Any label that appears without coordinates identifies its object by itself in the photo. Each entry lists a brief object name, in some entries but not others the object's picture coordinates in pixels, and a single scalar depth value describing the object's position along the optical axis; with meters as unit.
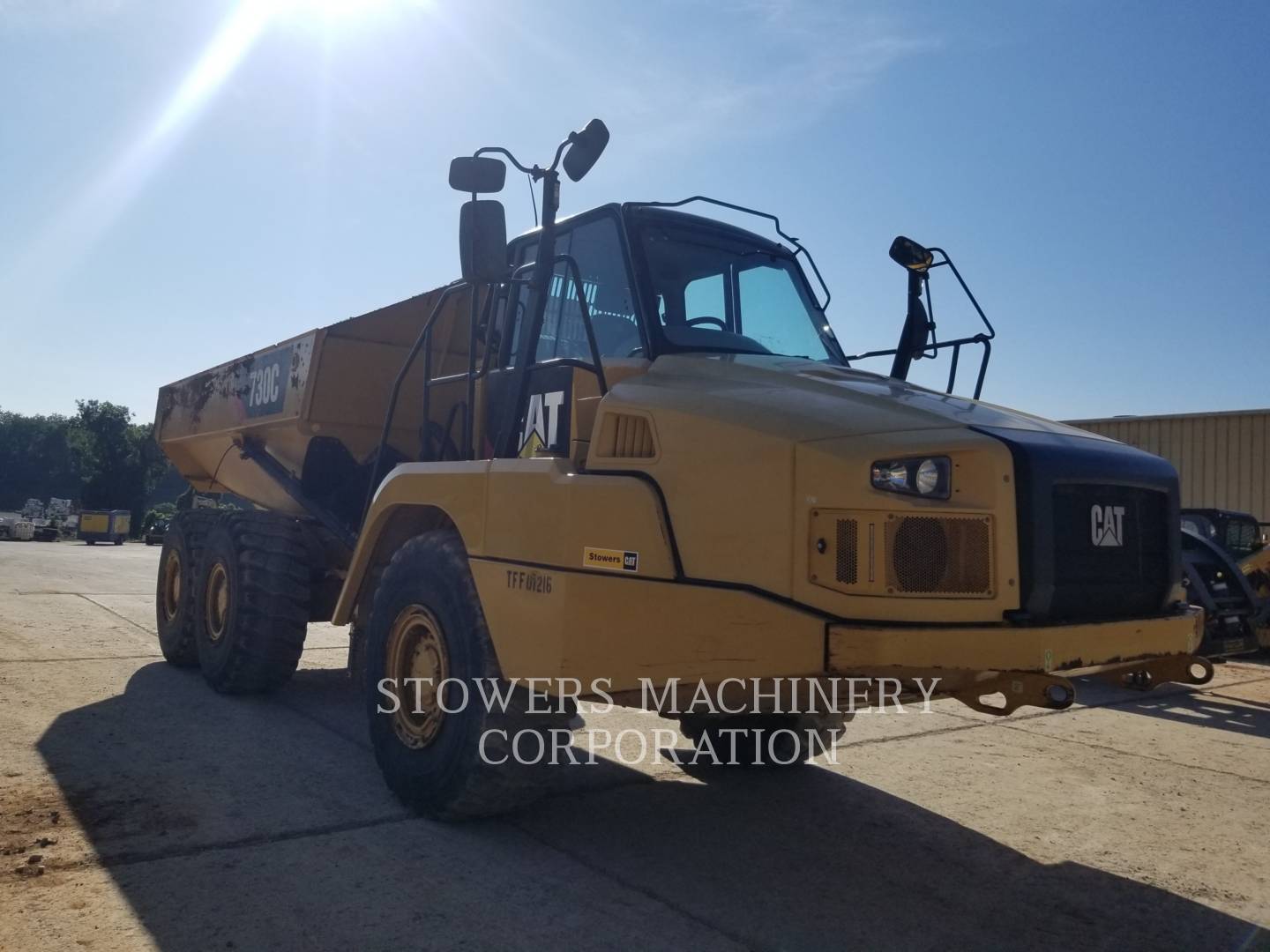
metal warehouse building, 14.60
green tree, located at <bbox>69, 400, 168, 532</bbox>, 69.50
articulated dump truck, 3.18
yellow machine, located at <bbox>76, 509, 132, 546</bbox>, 42.12
